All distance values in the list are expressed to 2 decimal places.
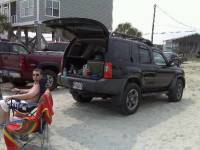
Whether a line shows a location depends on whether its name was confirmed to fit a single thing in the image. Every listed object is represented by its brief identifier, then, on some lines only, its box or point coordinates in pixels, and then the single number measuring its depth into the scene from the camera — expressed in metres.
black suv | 4.40
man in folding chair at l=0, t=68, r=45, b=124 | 3.01
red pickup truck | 6.23
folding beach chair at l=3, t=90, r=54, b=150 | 2.88
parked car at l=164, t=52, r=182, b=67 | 16.60
